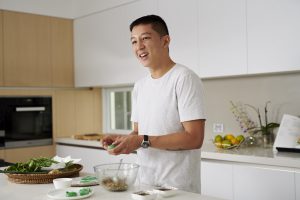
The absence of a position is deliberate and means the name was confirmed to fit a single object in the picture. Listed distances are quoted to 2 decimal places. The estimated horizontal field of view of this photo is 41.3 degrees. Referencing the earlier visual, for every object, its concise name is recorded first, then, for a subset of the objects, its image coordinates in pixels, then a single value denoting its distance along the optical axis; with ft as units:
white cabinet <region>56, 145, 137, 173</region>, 12.03
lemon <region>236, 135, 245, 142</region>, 9.90
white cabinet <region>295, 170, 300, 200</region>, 7.72
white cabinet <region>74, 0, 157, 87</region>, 12.39
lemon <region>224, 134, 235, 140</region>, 10.00
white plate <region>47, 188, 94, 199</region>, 4.84
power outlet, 11.41
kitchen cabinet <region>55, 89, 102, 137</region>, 14.24
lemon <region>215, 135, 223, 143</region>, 10.10
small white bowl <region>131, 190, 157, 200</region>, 4.58
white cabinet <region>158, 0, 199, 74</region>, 10.63
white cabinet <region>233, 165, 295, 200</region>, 7.90
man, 5.58
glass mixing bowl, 5.15
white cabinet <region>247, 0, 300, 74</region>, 8.73
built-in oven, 12.90
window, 14.76
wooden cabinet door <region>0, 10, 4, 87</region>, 12.71
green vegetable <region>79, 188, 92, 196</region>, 4.92
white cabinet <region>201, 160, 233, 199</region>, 8.90
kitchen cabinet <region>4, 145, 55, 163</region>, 12.82
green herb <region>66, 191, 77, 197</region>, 4.87
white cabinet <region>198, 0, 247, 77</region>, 9.61
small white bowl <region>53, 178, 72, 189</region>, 5.40
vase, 10.09
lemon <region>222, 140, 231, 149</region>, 9.78
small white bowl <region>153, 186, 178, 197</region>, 4.83
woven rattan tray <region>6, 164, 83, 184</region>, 5.92
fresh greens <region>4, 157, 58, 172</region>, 6.27
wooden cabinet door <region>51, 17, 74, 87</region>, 14.05
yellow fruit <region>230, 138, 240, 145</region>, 9.78
